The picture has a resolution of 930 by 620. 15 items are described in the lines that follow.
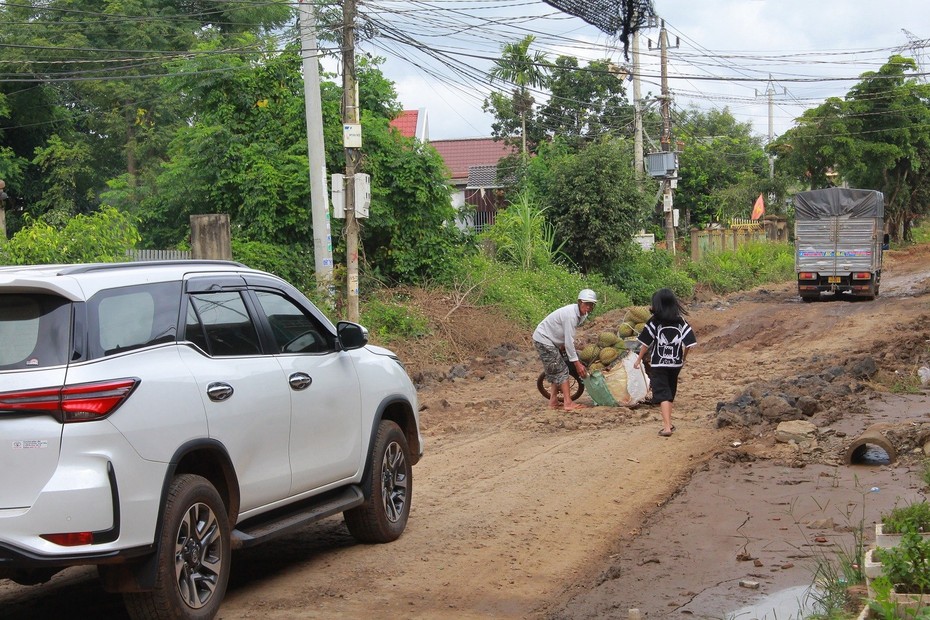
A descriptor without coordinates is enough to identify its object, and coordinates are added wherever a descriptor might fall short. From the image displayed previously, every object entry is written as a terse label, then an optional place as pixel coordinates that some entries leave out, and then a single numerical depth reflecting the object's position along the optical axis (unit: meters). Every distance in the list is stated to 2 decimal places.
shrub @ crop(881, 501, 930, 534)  5.71
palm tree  36.50
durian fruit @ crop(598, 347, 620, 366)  14.46
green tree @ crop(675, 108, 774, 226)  53.91
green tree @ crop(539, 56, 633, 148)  52.69
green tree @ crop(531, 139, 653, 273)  29.38
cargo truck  31.94
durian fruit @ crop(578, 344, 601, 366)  14.55
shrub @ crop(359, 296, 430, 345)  18.92
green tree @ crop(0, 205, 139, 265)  12.38
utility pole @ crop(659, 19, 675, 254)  36.75
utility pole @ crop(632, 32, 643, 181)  35.56
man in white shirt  13.40
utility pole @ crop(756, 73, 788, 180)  59.02
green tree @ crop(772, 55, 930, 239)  50.59
